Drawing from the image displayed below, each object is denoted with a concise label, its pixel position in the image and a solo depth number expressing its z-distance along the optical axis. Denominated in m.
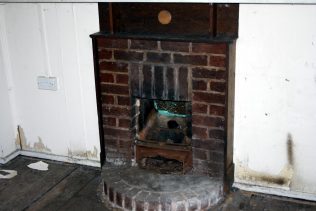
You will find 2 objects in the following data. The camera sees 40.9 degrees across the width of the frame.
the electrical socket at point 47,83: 3.41
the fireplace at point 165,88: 2.74
